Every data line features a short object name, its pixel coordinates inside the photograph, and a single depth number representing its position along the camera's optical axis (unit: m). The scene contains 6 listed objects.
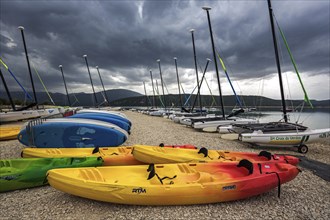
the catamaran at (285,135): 10.87
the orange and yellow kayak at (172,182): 4.79
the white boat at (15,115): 21.78
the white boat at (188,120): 20.54
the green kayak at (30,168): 5.87
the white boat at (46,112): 25.12
